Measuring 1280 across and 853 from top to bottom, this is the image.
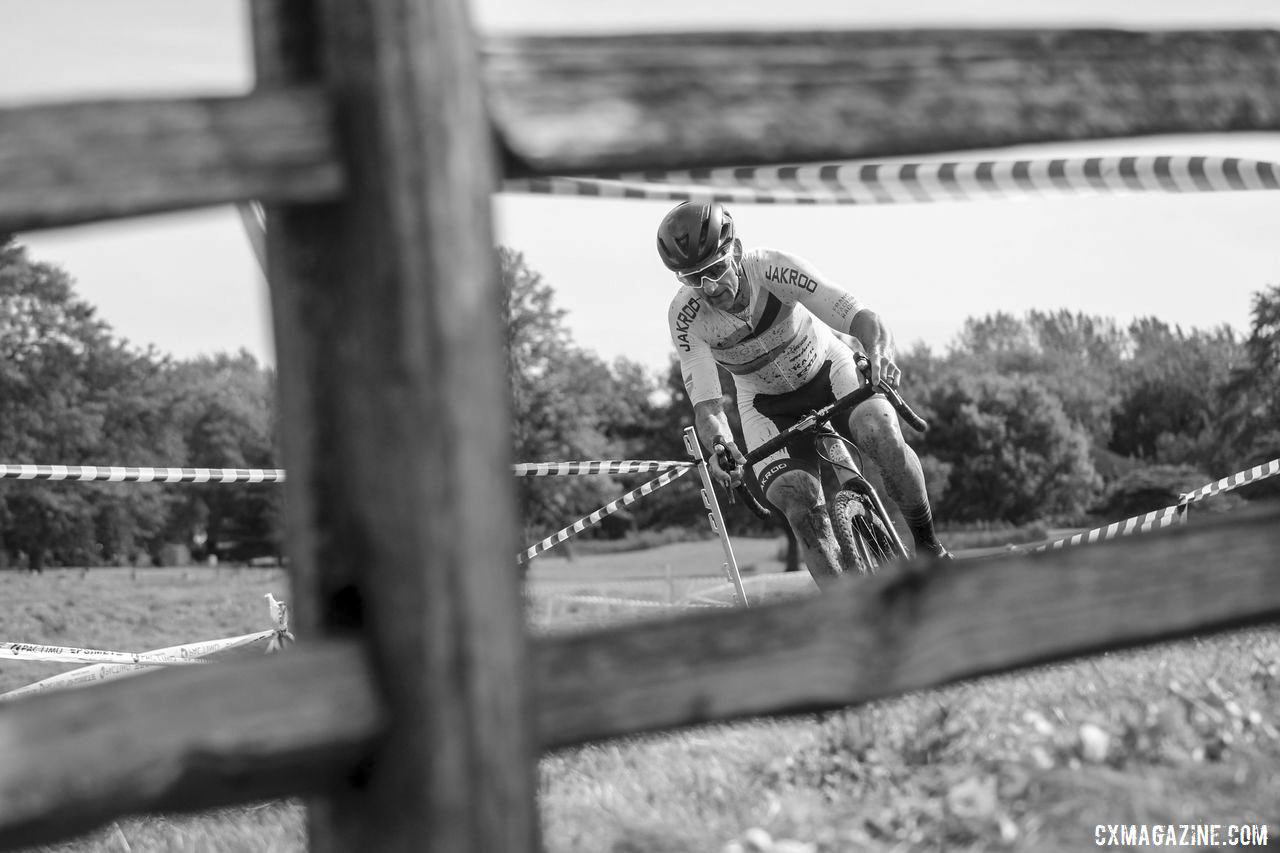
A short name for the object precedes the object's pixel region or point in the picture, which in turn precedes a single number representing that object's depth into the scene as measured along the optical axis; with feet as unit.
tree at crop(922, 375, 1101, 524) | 220.02
